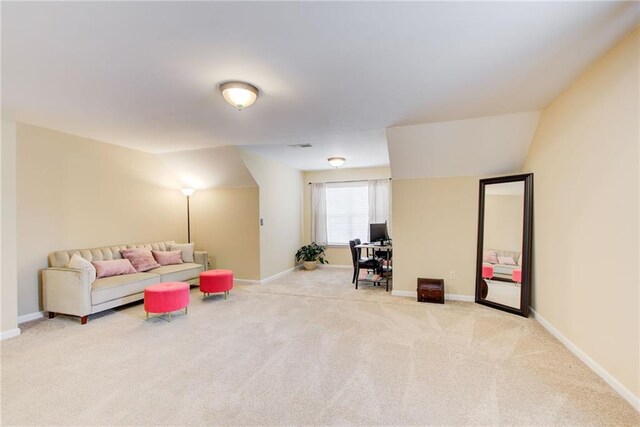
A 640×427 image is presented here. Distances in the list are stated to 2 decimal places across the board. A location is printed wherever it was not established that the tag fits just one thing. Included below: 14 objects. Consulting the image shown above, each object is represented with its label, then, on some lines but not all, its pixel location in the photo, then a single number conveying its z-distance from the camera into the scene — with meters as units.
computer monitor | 5.94
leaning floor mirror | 3.74
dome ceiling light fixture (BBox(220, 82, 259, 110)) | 2.70
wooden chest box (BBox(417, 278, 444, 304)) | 4.40
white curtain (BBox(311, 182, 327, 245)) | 7.60
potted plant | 7.23
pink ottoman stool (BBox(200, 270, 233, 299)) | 4.64
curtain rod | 7.30
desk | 5.30
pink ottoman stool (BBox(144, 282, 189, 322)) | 3.67
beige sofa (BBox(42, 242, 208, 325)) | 3.62
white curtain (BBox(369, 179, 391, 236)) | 7.05
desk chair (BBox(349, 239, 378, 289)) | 5.46
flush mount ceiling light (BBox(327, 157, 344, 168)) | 5.95
